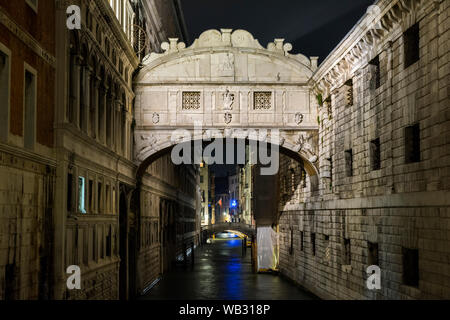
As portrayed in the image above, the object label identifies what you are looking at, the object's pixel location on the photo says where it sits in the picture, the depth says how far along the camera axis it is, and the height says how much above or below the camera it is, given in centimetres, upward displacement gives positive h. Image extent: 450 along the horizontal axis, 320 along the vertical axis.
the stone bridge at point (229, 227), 6406 -265
